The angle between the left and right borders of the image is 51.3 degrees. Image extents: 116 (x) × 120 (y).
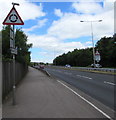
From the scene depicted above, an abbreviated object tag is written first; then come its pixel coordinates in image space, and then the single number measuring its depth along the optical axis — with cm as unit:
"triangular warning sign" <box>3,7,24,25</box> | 483
